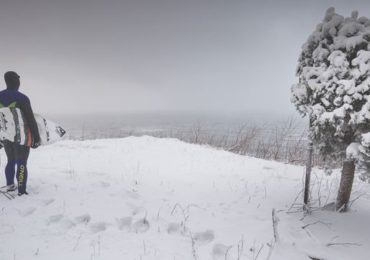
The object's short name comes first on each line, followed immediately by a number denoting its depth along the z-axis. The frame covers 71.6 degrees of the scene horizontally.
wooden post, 4.09
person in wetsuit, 4.45
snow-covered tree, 3.22
